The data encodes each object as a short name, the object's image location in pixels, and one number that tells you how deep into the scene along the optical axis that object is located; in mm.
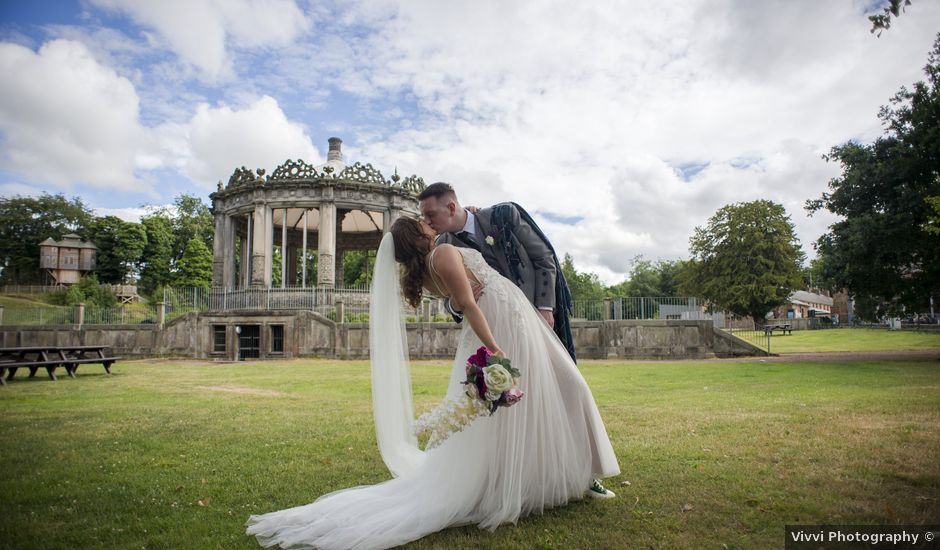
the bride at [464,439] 3434
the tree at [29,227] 60062
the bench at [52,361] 13281
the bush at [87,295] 41031
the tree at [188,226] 64188
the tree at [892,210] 16953
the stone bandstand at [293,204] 27344
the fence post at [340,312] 23359
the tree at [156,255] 60500
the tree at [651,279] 79812
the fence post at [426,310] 23738
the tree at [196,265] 53906
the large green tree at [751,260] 41844
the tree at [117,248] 60375
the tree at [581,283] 79500
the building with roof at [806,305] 79562
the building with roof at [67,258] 60125
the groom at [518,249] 4320
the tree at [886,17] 3311
